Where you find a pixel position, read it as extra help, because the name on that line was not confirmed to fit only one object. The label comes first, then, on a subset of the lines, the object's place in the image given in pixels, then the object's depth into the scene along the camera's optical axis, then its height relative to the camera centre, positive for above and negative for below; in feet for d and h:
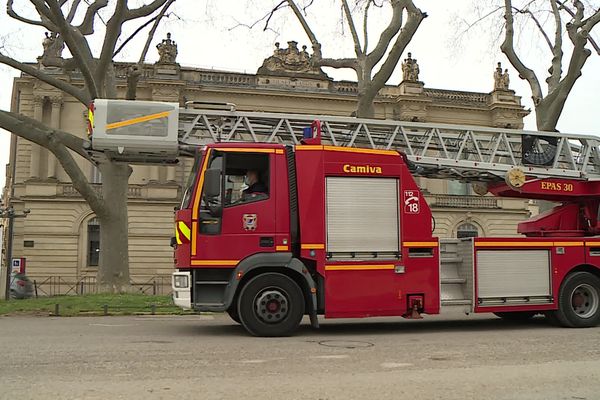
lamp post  67.56 +0.23
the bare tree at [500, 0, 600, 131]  68.33 +22.71
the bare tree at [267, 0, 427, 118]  61.46 +21.92
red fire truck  31.19 +0.47
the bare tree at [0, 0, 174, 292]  57.82 +12.65
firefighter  31.99 +3.47
